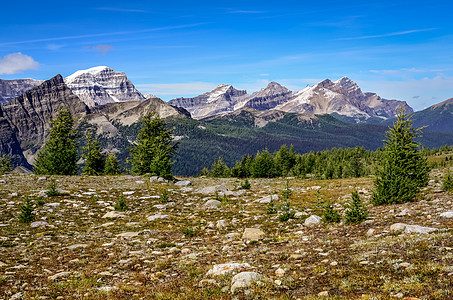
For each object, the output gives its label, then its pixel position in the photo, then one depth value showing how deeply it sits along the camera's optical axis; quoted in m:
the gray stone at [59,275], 10.91
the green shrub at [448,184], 23.79
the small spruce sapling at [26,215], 19.17
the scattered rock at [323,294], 8.12
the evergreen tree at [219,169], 129.25
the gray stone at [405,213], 17.03
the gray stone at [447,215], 14.93
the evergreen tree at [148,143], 53.38
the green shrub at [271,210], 21.70
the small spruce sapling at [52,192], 26.11
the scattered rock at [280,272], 10.08
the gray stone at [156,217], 21.28
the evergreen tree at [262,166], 94.38
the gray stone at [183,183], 37.88
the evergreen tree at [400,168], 20.88
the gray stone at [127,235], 16.92
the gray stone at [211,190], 31.83
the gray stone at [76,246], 14.89
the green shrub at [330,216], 17.73
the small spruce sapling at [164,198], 26.63
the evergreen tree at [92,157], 64.69
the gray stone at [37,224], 18.67
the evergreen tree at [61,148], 51.44
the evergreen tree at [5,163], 94.41
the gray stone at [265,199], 26.97
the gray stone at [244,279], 9.37
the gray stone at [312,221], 17.83
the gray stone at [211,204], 25.17
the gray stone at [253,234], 15.72
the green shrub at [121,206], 23.42
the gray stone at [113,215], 21.80
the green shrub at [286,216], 19.03
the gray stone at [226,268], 10.66
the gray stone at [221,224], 18.71
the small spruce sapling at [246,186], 35.41
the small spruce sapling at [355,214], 16.84
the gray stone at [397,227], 13.92
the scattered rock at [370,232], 14.14
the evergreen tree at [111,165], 75.72
